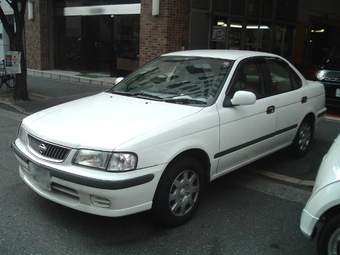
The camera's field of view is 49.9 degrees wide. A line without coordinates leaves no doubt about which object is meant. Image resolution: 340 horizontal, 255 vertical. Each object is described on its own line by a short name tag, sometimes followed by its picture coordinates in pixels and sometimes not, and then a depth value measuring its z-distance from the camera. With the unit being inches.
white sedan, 121.5
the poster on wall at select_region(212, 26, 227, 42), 509.4
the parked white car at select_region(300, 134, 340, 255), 104.3
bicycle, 443.5
